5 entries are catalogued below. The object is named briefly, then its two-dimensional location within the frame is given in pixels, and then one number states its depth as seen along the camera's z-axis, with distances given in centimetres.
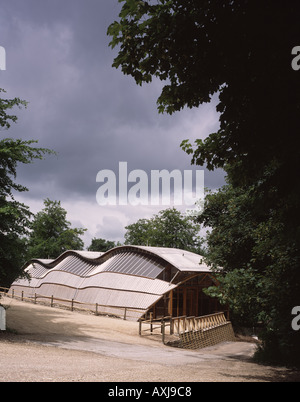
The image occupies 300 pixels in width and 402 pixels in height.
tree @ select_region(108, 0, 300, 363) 717
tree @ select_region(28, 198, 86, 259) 7350
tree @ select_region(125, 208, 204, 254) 7544
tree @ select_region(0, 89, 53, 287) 1850
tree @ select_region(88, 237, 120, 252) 11825
